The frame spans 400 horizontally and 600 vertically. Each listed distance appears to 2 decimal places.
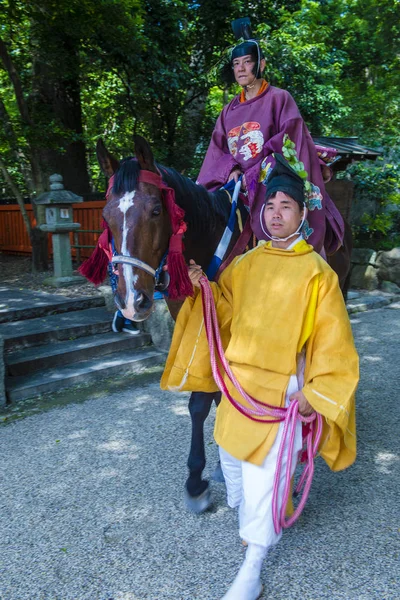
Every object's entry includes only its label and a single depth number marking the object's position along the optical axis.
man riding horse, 2.71
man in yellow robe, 1.96
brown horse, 1.95
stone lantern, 7.79
